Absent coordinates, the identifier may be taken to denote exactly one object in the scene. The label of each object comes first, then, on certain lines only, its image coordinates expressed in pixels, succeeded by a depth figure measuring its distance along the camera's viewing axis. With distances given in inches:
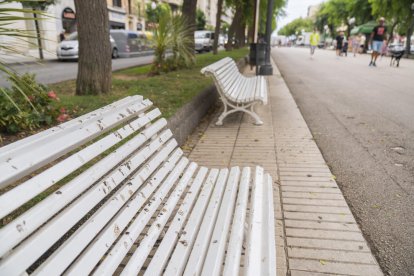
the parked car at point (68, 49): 729.0
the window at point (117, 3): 1545.5
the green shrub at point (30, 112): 135.7
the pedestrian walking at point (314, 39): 975.1
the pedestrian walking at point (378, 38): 703.1
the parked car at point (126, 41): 893.8
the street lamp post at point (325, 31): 3264.8
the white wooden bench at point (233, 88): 186.6
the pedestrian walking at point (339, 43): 1052.7
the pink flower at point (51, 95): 155.6
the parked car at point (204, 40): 1171.3
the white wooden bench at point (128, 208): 42.9
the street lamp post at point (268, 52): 434.9
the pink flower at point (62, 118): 155.9
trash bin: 447.8
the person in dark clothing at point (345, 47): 1169.4
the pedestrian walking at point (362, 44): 1550.9
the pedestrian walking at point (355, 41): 1362.0
